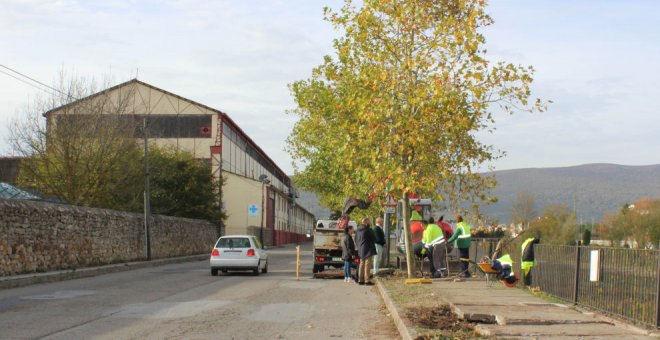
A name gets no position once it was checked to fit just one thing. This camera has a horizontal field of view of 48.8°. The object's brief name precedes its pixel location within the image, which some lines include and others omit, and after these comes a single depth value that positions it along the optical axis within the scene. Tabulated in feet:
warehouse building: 203.92
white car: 81.76
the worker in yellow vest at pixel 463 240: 68.18
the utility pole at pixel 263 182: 207.30
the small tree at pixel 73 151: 114.01
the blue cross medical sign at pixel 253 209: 212.43
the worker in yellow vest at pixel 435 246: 71.61
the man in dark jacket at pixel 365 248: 69.72
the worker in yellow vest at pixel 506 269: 58.18
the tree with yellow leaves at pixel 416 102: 59.11
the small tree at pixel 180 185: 157.69
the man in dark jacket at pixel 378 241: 75.84
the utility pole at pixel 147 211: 112.78
